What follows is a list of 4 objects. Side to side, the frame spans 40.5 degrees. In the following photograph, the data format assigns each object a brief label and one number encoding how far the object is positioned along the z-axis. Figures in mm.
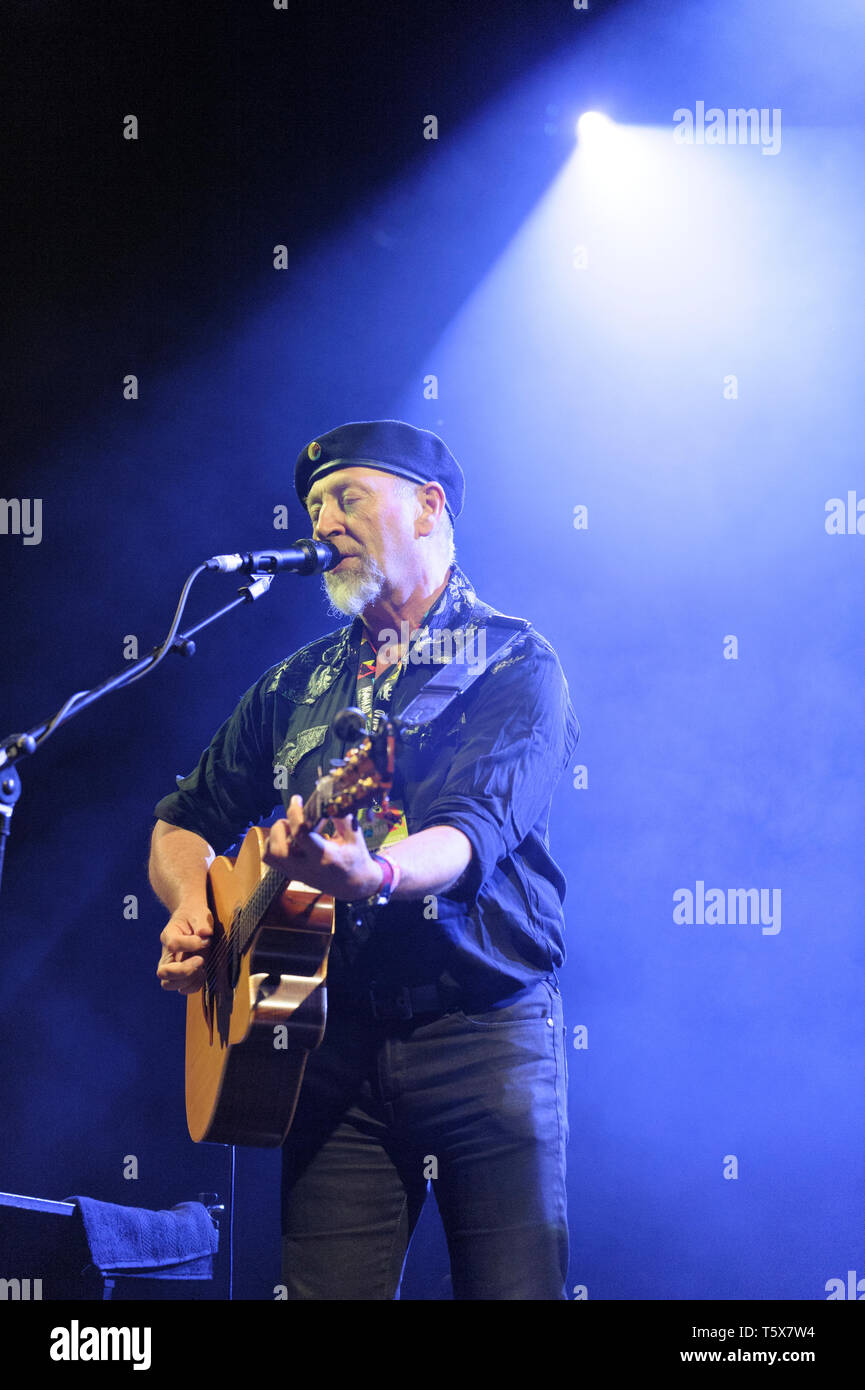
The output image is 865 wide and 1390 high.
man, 2059
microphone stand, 1880
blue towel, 2404
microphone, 2223
